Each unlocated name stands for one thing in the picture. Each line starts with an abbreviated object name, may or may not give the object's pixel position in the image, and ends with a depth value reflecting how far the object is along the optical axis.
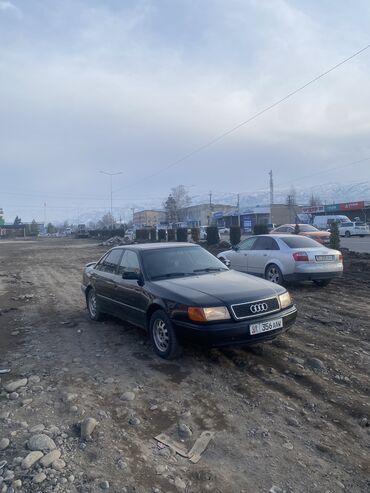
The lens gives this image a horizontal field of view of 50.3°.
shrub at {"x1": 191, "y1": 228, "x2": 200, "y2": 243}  34.06
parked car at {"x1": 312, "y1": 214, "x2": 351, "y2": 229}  51.28
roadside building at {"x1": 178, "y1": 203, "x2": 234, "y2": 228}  111.28
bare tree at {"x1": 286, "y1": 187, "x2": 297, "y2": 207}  85.01
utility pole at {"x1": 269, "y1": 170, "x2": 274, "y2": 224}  72.50
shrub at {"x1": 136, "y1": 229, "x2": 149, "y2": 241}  47.34
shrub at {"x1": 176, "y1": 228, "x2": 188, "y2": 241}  34.36
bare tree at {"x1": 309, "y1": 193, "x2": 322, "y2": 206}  104.06
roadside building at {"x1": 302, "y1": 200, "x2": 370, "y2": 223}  66.23
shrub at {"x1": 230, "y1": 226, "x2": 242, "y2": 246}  26.35
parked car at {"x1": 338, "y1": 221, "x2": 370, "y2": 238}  40.97
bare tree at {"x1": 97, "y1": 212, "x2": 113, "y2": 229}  137.49
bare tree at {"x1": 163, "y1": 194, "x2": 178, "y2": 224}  101.25
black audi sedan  4.73
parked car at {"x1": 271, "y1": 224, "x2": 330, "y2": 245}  21.05
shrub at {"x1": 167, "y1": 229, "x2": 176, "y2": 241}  38.51
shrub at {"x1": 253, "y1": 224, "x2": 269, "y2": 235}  25.95
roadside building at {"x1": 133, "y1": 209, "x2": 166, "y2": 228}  140.16
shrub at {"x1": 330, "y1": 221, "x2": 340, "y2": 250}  17.94
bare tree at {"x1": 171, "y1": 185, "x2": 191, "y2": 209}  111.00
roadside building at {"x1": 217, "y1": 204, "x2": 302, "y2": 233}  86.75
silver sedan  9.75
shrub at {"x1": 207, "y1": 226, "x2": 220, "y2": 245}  28.98
